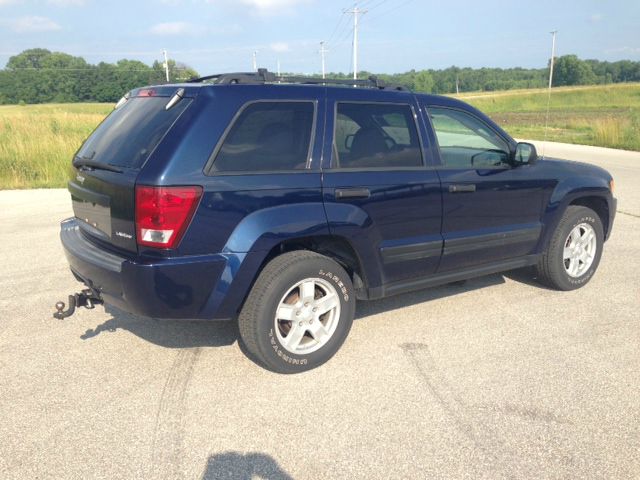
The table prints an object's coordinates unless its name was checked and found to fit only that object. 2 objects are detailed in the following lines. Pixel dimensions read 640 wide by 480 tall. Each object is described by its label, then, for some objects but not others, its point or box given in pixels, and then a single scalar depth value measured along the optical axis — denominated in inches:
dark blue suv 118.8
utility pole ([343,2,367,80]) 1920.5
